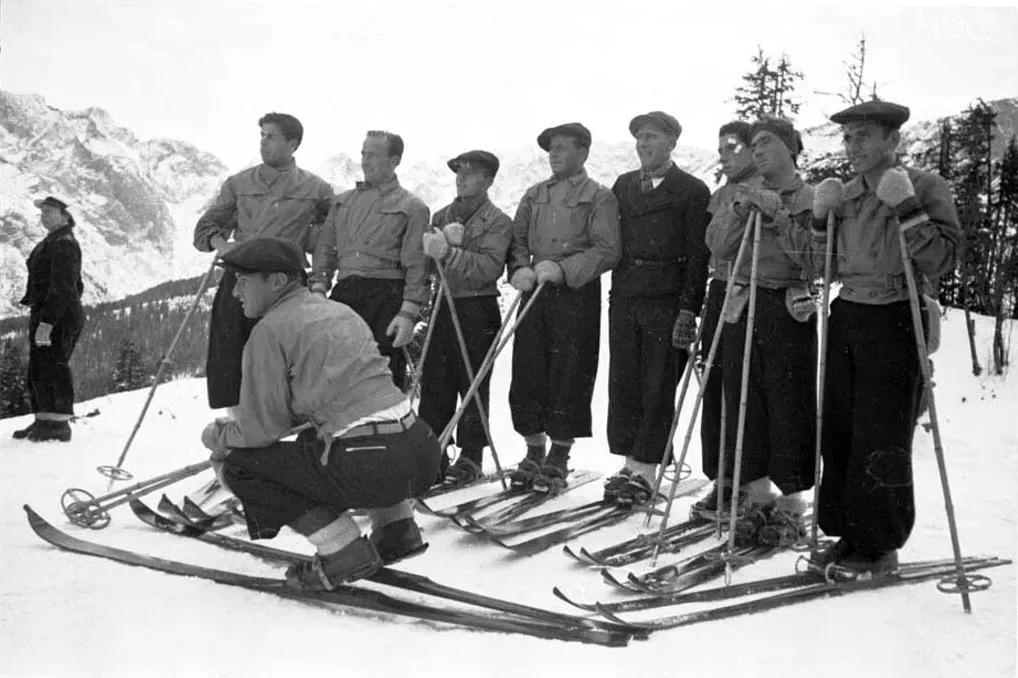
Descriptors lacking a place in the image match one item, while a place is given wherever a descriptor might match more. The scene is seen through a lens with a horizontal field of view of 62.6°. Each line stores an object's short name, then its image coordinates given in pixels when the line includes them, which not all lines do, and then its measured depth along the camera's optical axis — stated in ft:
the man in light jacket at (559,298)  17.24
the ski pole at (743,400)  12.18
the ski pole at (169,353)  17.36
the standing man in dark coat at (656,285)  16.43
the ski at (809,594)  10.30
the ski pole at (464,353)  17.53
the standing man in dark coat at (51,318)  22.94
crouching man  10.76
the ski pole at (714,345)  13.51
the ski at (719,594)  10.74
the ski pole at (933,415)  11.02
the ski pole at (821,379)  12.50
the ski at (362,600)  9.93
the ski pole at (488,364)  16.58
